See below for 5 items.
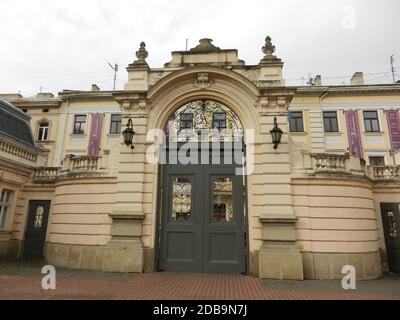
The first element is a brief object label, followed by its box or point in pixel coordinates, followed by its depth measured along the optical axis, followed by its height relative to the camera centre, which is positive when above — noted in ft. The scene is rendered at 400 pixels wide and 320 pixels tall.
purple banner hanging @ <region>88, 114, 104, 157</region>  78.89 +25.39
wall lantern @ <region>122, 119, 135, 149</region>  33.76 +10.77
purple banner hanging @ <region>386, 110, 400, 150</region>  70.69 +25.74
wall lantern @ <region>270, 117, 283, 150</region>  32.12 +10.59
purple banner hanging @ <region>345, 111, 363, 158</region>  71.56 +24.53
